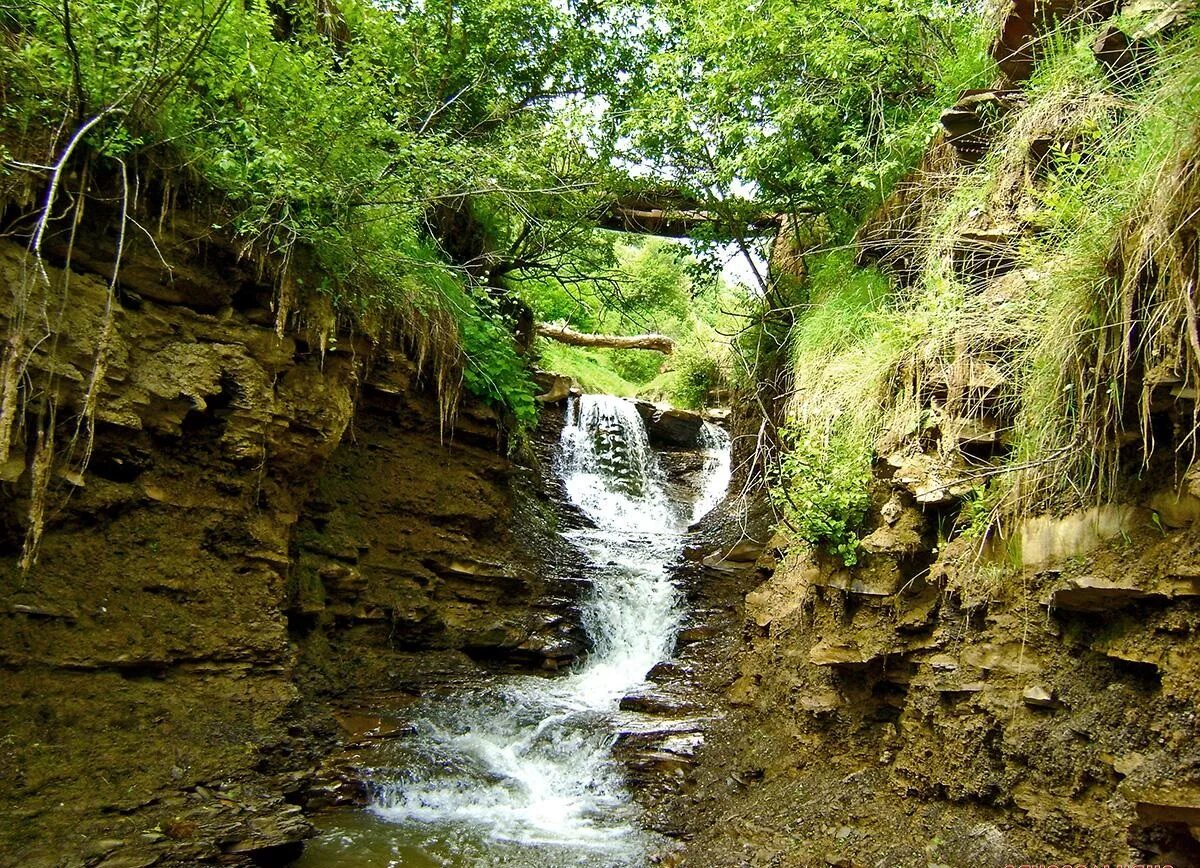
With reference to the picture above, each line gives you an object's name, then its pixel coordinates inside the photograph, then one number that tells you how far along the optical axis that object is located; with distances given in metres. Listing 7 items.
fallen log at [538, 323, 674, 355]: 14.37
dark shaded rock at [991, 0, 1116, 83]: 5.00
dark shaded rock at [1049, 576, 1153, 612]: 3.21
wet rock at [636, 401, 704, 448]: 13.89
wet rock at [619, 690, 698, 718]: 7.27
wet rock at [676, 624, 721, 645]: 8.64
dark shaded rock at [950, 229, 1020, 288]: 4.93
